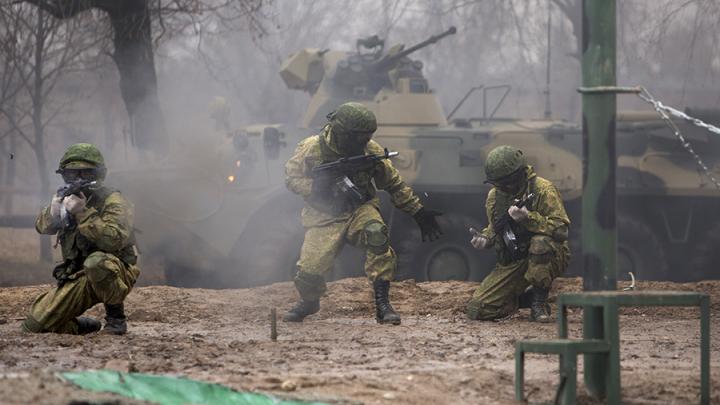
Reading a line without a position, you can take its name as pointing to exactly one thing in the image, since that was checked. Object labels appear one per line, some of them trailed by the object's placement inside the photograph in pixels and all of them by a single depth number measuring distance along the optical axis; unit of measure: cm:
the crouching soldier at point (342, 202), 1881
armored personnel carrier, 2756
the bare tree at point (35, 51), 3356
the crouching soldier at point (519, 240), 1905
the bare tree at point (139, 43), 3281
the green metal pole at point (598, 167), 1144
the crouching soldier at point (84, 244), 1637
